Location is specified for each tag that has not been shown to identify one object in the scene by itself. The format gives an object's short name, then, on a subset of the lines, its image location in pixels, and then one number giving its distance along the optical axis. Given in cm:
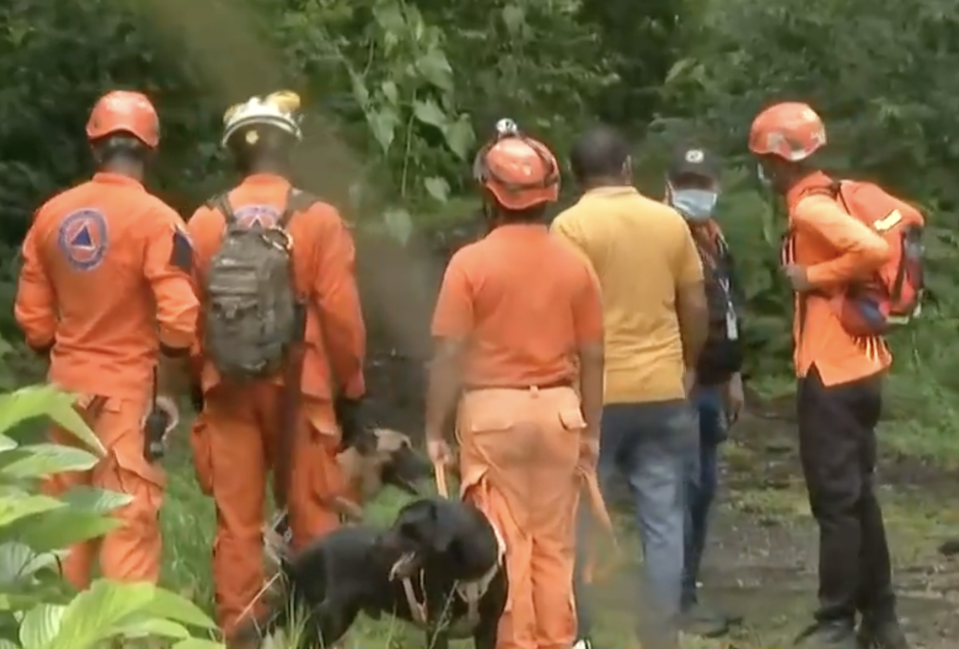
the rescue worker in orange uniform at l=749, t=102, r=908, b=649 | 1516
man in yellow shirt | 1508
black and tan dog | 1435
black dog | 1287
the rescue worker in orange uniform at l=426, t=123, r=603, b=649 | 1333
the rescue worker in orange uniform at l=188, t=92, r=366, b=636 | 1399
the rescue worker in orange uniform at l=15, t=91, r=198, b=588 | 1362
